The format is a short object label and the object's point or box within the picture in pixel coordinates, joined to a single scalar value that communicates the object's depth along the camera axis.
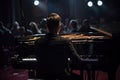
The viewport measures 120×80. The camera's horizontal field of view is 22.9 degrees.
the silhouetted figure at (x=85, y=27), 8.71
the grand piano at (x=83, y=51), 5.00
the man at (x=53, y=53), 4.24
